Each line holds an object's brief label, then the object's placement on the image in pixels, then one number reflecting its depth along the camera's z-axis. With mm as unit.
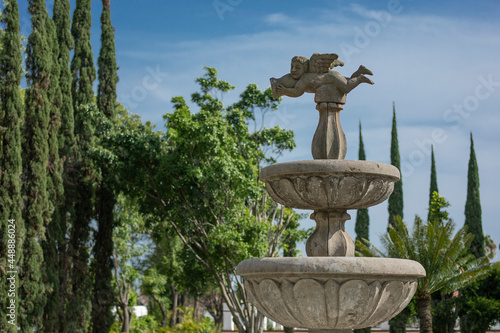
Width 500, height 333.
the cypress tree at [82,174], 17609
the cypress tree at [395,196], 22734
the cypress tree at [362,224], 28219
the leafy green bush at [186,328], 15944
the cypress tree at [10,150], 14367
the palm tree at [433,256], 15898
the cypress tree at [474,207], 25797
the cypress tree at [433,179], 29536
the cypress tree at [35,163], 15031
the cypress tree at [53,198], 15938
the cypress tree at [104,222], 18656
